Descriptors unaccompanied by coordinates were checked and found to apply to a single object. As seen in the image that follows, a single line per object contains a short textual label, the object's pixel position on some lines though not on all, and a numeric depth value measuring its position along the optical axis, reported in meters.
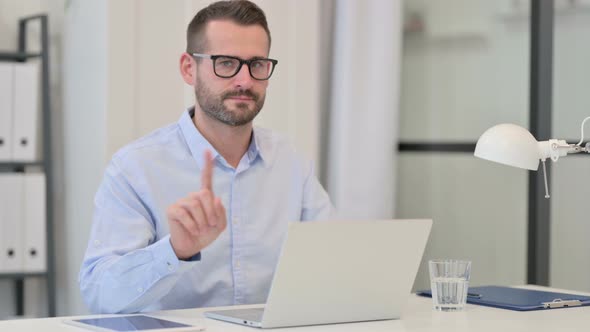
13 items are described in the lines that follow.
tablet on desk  2.86
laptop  2.86
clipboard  3.57
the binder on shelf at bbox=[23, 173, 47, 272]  5.46
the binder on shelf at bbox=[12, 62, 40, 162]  5.43
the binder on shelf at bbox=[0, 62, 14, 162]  5.38
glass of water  3.37
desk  2.96
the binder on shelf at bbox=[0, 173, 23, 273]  5.40
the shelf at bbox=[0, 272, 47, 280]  5.40
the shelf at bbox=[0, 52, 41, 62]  5.51
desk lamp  3.26
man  3.79
